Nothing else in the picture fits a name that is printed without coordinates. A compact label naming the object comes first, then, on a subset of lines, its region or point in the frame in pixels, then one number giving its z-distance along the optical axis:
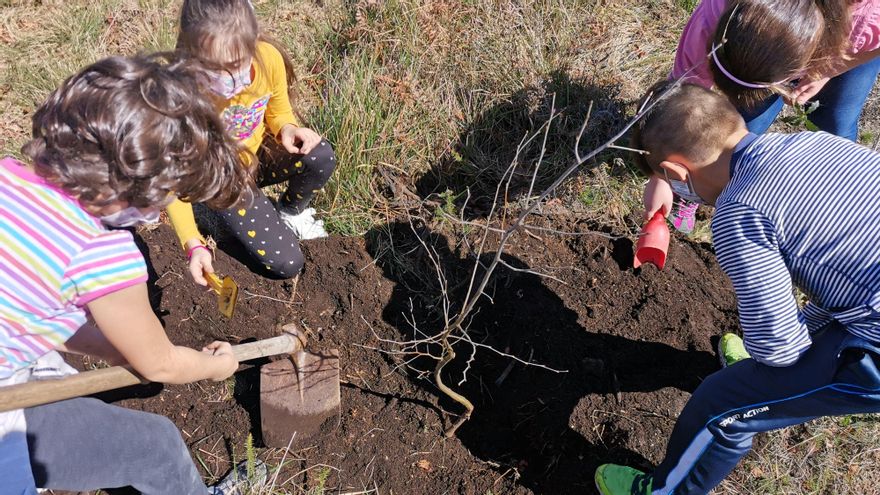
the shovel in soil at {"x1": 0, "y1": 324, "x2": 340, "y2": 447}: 2.30
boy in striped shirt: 1.60
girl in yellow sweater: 2.16
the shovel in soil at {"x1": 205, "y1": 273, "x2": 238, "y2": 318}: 2.09
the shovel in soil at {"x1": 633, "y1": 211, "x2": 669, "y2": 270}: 2.45
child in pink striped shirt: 1.32
